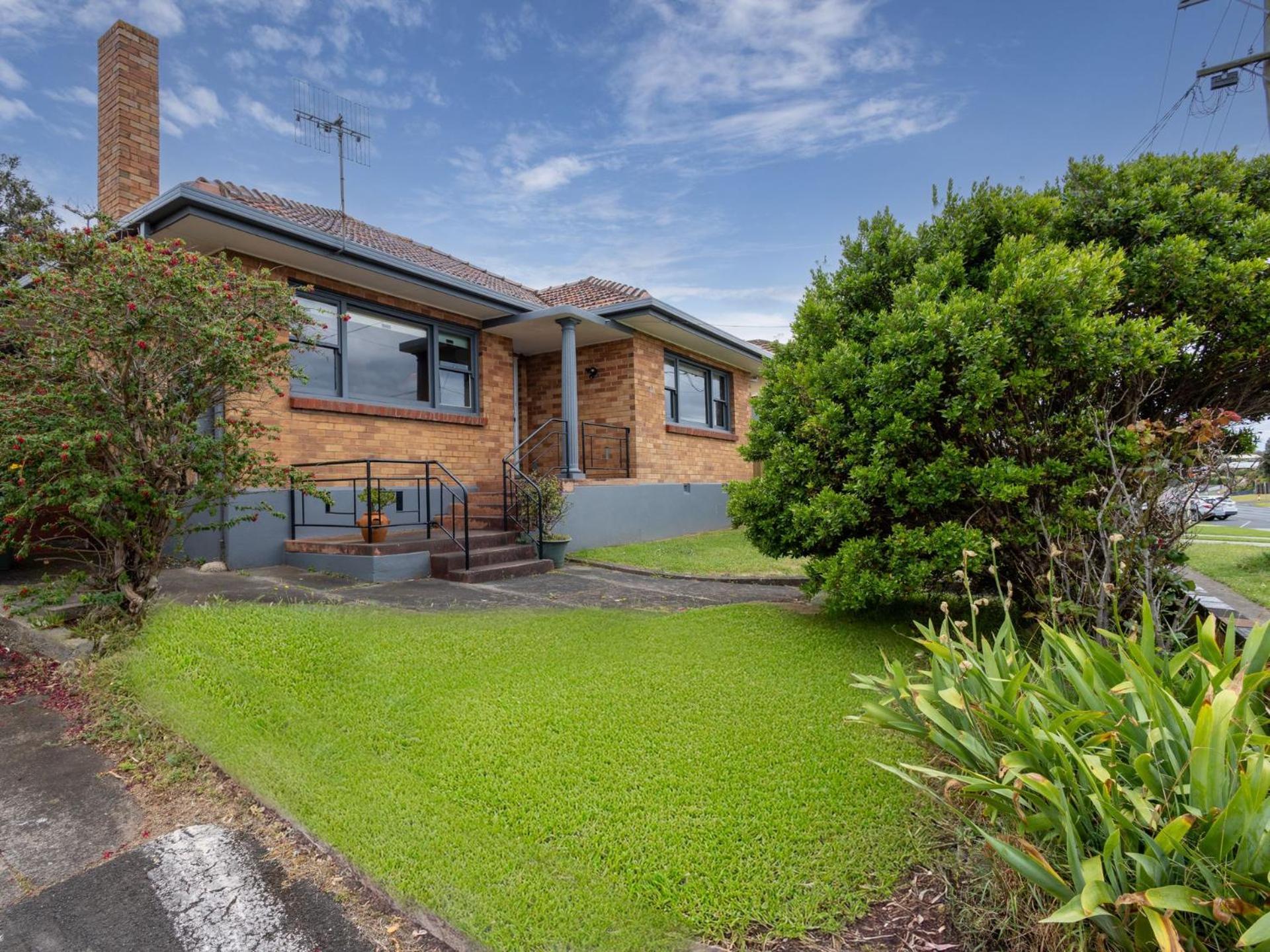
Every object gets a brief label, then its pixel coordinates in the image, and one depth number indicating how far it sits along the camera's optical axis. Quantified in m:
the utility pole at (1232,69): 9.97
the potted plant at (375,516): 7.30
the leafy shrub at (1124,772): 1.49
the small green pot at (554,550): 8.71
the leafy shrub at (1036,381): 3.95
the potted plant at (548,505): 9.05
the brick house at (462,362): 7.80
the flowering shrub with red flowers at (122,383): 4.31
